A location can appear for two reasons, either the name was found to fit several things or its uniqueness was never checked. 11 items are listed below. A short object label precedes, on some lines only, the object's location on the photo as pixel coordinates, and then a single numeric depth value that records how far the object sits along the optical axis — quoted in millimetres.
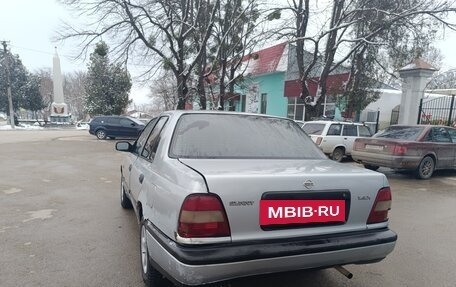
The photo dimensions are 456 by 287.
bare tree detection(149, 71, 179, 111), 19750
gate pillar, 13734
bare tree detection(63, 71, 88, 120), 68062
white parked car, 11953
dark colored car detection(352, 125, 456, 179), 8461
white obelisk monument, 37375
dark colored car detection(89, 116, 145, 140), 20875
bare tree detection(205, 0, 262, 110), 17312
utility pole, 33188
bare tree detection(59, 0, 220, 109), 16531
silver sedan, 2209
